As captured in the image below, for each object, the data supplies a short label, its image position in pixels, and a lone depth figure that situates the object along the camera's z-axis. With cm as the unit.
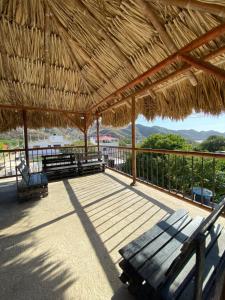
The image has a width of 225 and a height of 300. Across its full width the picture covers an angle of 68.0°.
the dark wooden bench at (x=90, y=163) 573
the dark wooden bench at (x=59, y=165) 520
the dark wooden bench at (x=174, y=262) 88
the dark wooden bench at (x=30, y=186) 345
